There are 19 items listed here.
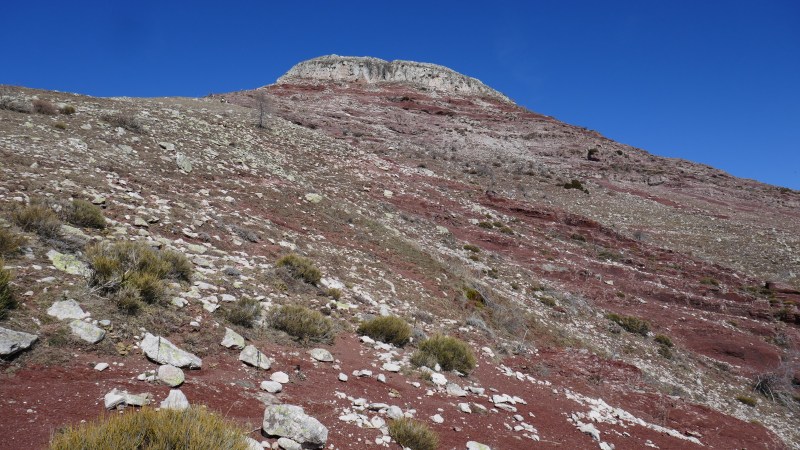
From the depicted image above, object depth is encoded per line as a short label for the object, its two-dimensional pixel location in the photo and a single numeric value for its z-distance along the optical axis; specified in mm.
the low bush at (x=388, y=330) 9617
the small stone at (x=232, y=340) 7012
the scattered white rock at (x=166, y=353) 5953
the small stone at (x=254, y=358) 6809
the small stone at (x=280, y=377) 6665
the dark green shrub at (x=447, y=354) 9211
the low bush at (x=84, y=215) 9000
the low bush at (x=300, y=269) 10961
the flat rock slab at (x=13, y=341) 4996
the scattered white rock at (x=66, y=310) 5918
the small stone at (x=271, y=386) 6312
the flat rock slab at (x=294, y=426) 5156
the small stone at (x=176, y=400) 4918
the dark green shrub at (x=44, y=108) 16875
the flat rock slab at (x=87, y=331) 5777
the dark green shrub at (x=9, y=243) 6750
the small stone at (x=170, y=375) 5516
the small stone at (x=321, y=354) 7776
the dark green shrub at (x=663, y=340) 18391
